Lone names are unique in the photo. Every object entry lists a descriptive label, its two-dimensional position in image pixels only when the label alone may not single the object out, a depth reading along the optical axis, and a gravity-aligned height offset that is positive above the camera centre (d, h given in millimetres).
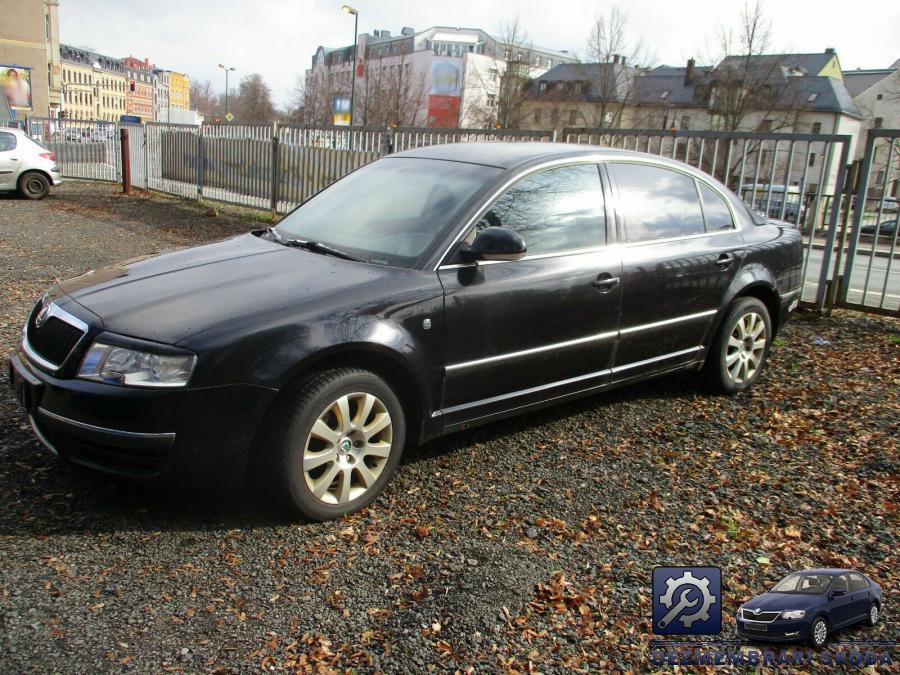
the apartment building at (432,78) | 46406 +6339
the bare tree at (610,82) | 40531 +4671
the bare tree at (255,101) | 80875 +4549
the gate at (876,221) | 7867 -352
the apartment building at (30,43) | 62656 +6641
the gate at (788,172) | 8078 +82
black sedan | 3135 -801
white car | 17641 -947
